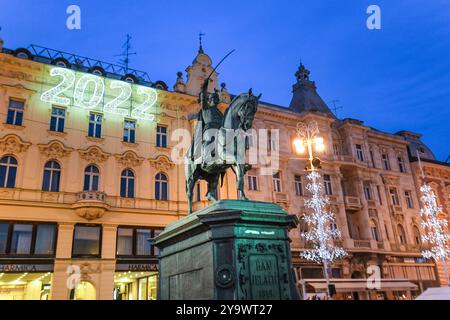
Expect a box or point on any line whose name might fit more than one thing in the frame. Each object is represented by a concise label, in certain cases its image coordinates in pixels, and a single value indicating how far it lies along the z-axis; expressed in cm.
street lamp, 1640
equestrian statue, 771
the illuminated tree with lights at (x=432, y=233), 3273
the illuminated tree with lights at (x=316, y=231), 2756
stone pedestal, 614
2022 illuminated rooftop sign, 2306
